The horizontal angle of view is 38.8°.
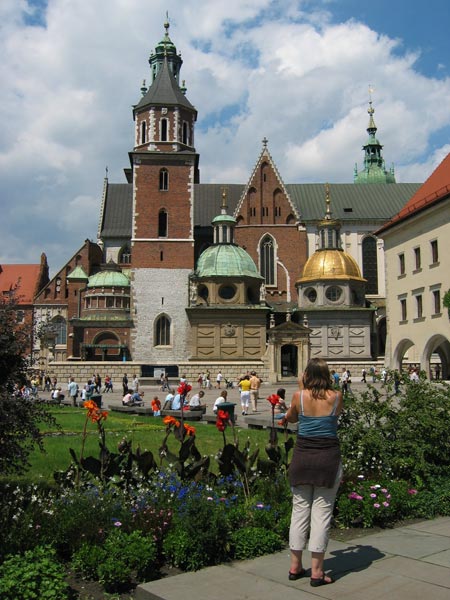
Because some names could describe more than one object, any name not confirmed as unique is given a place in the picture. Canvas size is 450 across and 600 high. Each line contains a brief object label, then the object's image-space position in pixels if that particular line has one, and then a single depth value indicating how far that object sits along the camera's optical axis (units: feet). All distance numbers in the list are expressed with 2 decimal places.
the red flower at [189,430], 26.18
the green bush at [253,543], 19.35
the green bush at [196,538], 18.51
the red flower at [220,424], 25.12
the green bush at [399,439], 27.25
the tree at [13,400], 19.31
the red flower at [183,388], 27.96
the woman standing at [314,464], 17.01
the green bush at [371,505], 23.08
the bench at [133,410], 73.82
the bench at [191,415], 64.54
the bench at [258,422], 54.34
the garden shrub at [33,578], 15.32
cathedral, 151.74
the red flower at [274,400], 29.12
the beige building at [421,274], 107.45
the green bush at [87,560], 17.61
